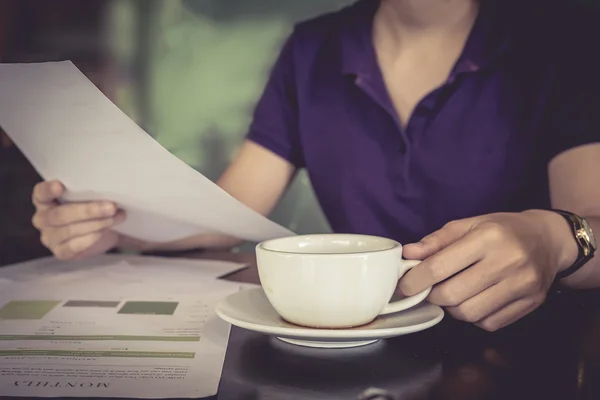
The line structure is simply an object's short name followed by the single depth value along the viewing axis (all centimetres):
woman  70
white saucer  37
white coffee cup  37
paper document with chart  33
